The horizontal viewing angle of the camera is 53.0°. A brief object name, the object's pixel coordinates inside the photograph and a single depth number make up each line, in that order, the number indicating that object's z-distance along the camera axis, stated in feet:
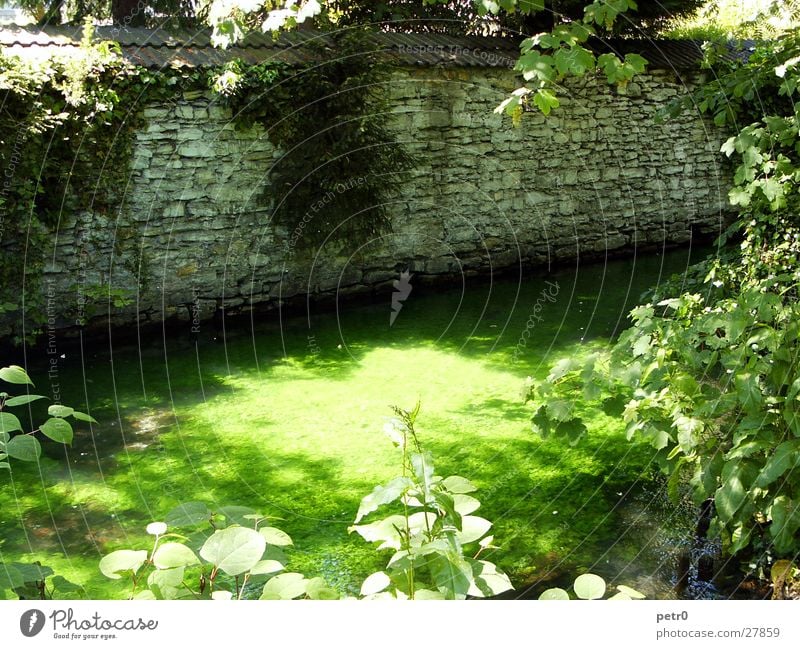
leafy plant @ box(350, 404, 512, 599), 4.35
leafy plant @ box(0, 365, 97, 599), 4.98
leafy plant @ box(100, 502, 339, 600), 4.26
